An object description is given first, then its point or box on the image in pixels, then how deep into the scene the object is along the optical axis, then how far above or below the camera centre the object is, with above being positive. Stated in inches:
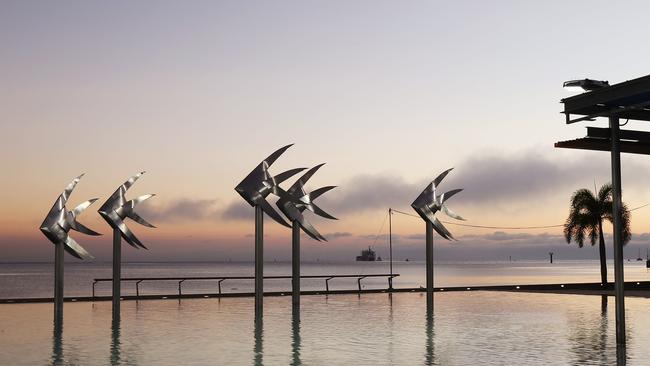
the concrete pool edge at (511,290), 1590.8 -107.0
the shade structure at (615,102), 641.0 +111.3
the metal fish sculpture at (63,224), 1222.3 +28.4
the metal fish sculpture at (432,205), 1350.9 +58.0
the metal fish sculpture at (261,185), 1186.0 +80.3
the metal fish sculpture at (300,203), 1250.0 +57.8
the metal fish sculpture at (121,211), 1218.6 +46.6
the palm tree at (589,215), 2140.7 +63.1
